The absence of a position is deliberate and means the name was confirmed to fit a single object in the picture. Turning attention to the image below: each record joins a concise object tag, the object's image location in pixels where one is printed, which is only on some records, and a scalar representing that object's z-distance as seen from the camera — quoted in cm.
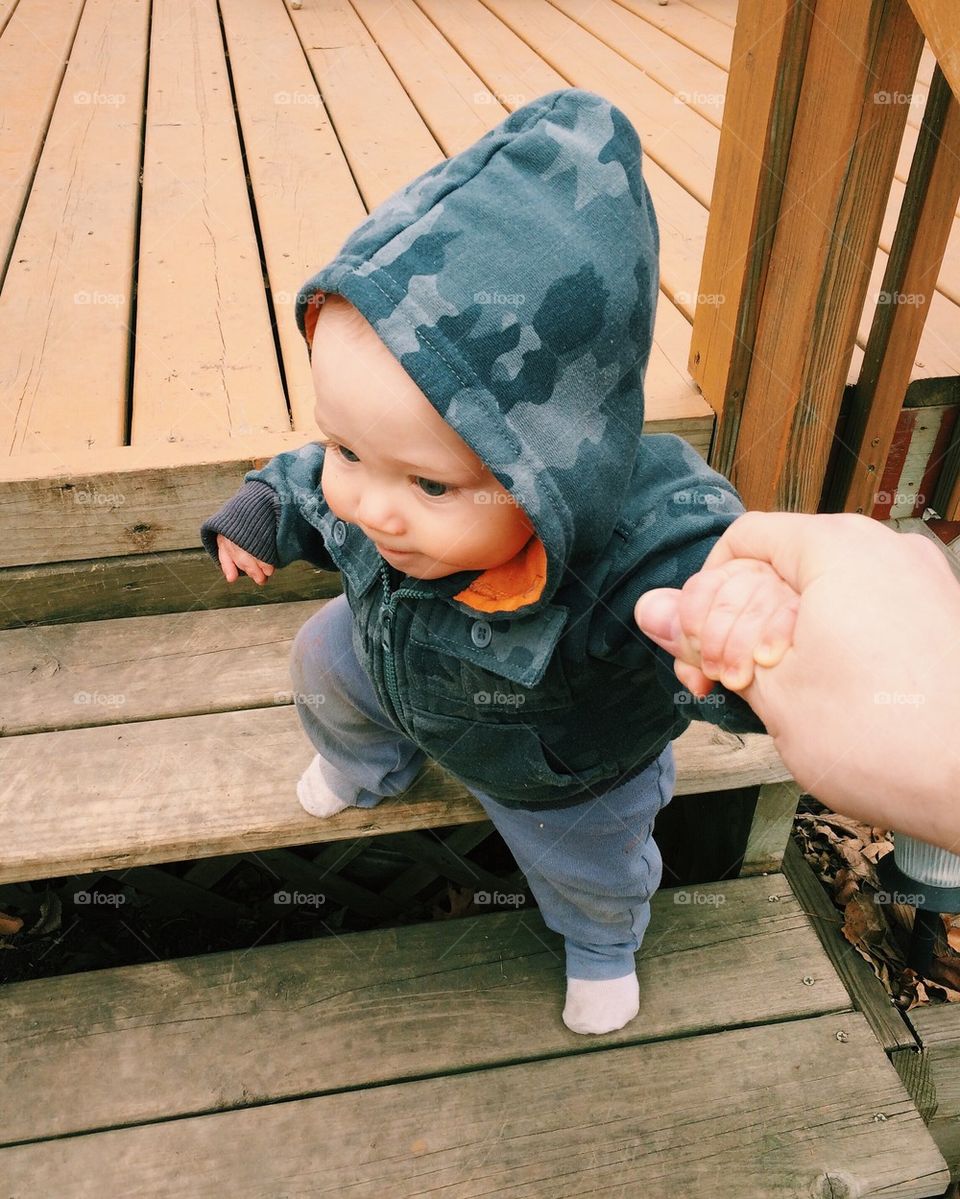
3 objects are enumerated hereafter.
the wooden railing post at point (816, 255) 134
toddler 90
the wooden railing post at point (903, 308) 146
